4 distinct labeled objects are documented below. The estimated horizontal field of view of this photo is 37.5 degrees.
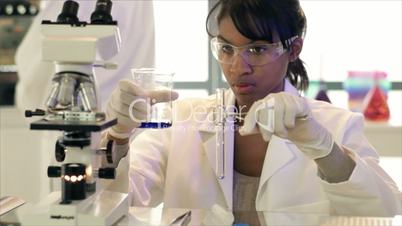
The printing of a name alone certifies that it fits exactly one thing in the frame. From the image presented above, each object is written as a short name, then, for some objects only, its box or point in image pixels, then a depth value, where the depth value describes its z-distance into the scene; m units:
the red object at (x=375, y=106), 2.73
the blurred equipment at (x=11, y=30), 2.89
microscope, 0.92
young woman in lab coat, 1.31
